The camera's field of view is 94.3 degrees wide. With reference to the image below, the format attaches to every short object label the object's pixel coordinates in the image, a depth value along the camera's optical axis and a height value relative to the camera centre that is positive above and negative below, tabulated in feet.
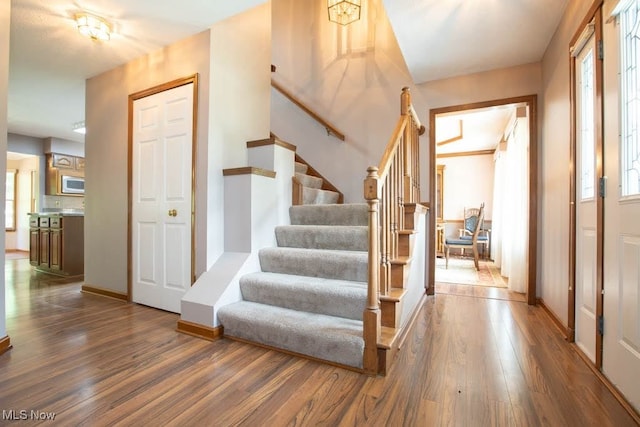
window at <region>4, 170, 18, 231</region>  23.70 +1.14
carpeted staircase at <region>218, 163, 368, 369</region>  5.91 -1.76
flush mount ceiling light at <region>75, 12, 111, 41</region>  7.55 +4.92
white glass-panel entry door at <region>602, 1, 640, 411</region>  4.43 -0.18
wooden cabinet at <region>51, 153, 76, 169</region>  19.83 +3.65
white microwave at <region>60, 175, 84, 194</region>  20.17 +2.09
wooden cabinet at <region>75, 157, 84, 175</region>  21.17 +3.63
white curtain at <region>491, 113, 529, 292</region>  10.85 +0.28
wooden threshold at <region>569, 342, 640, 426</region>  4.25 -2.83
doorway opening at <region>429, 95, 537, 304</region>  10.06 +1.46
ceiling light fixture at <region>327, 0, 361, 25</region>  10.57 +7.47
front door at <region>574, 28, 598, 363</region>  5.79 +0.26
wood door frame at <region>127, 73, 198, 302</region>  8.25 +1.75
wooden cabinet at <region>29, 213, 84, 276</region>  14.14 -1.48
